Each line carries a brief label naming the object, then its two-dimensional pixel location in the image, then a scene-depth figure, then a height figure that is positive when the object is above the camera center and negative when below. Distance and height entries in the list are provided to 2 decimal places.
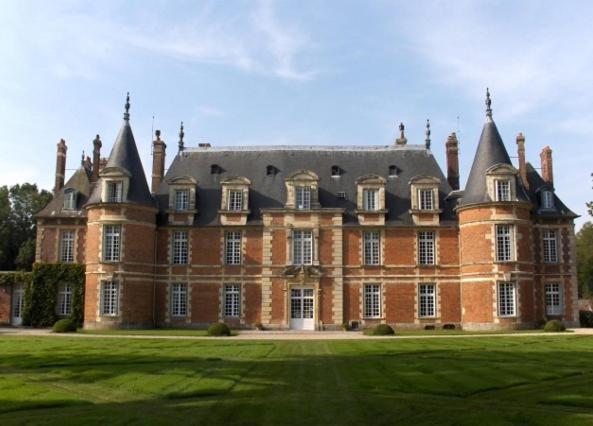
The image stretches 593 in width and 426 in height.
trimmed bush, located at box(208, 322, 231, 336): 28.51 -2.09
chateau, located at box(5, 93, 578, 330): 33.25 +1.95
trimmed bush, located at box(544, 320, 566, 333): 30.05 -2.03
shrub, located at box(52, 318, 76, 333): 30.36 -2.07
